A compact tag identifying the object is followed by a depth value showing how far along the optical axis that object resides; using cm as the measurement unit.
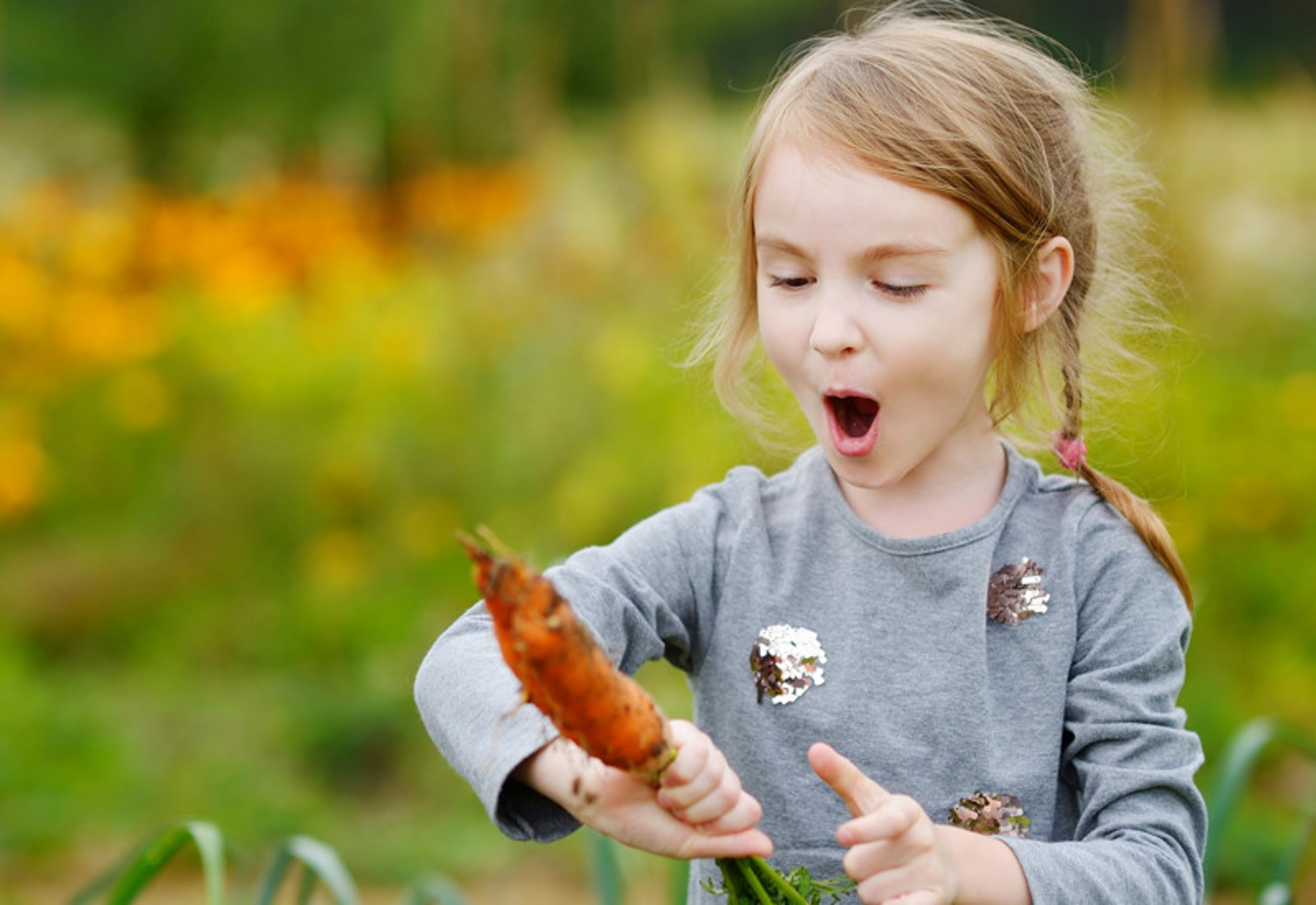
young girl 136
